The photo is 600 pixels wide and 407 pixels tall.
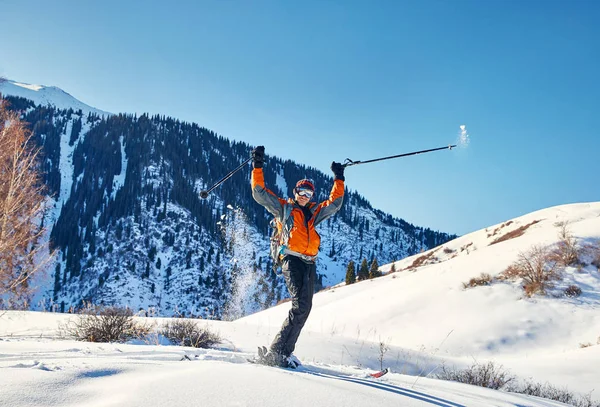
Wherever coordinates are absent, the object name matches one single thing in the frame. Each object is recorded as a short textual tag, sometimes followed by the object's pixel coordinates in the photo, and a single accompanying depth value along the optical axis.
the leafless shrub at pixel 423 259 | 38.25
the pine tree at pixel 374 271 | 47.25
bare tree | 7.65
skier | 4.59
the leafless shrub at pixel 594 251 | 17.12
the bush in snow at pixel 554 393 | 6.73
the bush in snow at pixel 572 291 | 15.56
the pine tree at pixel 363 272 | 51.97
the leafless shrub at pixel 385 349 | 8.91
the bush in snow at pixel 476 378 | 6.80
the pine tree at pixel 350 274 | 53.81
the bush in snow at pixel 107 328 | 6.93
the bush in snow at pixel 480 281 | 17.81
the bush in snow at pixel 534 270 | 16.25
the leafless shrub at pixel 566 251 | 17.28
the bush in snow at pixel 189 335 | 7.26
